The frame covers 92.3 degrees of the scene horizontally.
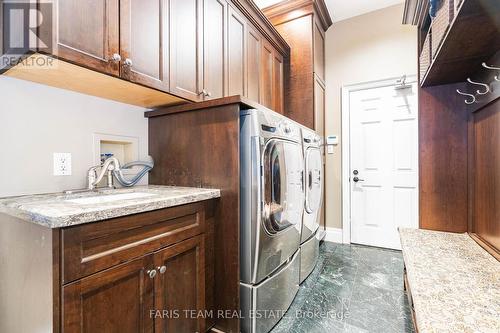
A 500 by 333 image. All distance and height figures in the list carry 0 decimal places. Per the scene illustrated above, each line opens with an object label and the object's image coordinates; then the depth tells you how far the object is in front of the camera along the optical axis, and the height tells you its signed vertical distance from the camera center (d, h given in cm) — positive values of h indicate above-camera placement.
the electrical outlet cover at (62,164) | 135 +3
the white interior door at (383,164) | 291 +3
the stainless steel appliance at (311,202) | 221 -36
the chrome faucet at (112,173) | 142 -3
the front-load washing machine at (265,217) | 143 -32
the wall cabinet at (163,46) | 105 +69
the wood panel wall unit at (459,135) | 131 +21
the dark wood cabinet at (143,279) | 85 -47
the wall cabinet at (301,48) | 279 +141
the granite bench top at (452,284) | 80 -52
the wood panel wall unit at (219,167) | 144 +0
